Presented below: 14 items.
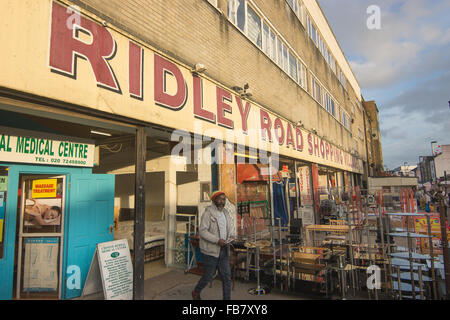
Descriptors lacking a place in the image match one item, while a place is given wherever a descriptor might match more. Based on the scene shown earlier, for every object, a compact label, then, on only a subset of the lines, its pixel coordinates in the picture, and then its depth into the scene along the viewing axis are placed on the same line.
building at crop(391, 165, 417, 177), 90.97
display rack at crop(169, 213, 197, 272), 7.00
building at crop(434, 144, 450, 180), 40.87
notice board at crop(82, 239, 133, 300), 4.81
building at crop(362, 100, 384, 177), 35.75
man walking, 4.61
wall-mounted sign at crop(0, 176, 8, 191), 4.89
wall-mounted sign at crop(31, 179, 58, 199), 5.42
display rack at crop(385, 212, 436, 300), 4.77
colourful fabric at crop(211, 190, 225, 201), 4.88
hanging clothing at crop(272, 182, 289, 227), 11.40
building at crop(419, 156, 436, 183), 77.52
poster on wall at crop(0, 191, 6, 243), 4.89
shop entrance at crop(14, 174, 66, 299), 5.22
